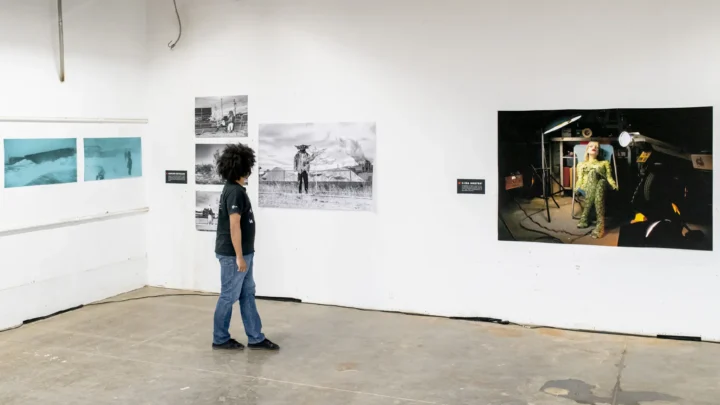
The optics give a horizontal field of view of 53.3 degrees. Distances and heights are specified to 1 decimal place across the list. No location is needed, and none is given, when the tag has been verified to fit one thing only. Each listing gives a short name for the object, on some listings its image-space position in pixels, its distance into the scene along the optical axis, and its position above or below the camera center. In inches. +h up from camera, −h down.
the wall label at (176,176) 300.4 +1.4
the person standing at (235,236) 211.0 -17.0
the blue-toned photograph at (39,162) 246.8 +6.7
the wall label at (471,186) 251.3 -2.9
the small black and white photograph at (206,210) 294.8 -12.7
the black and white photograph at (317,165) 269.3 +5.1
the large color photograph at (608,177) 226.1 +0.1
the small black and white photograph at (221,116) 288.2 +25.4
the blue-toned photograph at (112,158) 279.7 +8.7
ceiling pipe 261.4 +48.6
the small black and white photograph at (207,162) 293.1 +7.0
